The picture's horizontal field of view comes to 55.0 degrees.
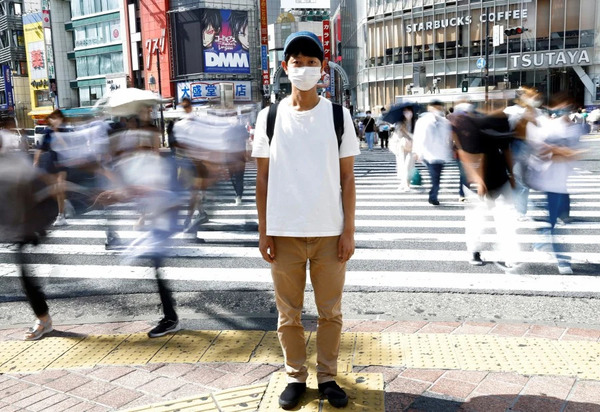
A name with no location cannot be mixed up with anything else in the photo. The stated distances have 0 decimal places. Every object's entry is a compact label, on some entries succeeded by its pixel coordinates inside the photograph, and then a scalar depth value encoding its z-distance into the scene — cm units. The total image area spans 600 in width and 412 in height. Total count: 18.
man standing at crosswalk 301
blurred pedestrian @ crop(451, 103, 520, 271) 619
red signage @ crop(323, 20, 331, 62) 6116
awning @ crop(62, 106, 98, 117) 5497
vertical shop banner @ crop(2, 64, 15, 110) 7025
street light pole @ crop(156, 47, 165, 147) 5522
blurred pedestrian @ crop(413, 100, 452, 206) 1048
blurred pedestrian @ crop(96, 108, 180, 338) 465
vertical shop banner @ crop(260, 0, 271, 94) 5584
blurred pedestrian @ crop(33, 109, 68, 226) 813
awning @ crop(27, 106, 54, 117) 6481
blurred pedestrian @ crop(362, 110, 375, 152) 2512
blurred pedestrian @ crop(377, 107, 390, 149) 2729
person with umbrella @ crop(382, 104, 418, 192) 1219
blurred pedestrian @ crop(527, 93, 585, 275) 618
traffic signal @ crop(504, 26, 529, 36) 2619
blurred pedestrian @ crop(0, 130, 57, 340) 461
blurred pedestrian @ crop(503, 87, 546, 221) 645
